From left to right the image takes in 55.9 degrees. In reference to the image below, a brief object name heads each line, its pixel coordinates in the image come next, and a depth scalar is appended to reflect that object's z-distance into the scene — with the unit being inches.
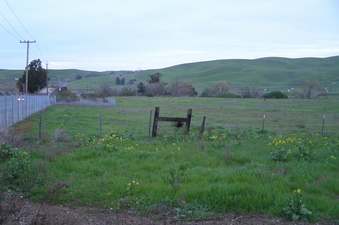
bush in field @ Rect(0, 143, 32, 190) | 262.2
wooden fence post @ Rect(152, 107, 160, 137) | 526.6
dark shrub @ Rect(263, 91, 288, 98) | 3255.4
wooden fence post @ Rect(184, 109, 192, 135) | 549.0
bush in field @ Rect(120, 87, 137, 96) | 3966.3
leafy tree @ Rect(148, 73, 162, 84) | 4771.2
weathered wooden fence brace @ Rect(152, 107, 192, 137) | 527.2
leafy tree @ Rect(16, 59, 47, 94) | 2600.9
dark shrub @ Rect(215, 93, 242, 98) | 3646.9
